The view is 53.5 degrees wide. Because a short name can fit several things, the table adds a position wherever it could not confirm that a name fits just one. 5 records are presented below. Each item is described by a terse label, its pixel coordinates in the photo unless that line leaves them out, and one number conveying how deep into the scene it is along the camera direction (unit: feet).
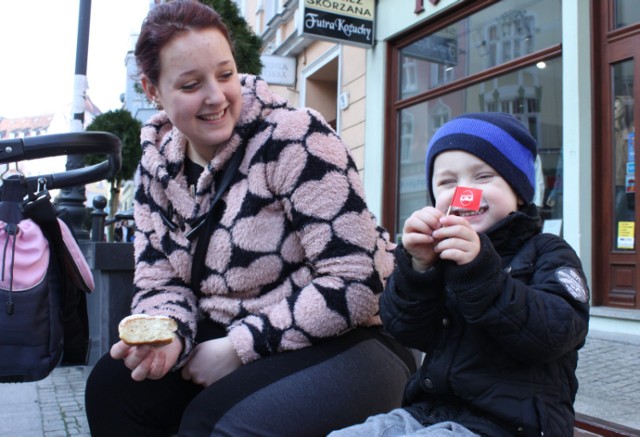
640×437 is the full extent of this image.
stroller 5.22
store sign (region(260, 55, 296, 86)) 41.73
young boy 4.29
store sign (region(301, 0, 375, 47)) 29.17
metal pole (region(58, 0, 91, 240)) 23.88
